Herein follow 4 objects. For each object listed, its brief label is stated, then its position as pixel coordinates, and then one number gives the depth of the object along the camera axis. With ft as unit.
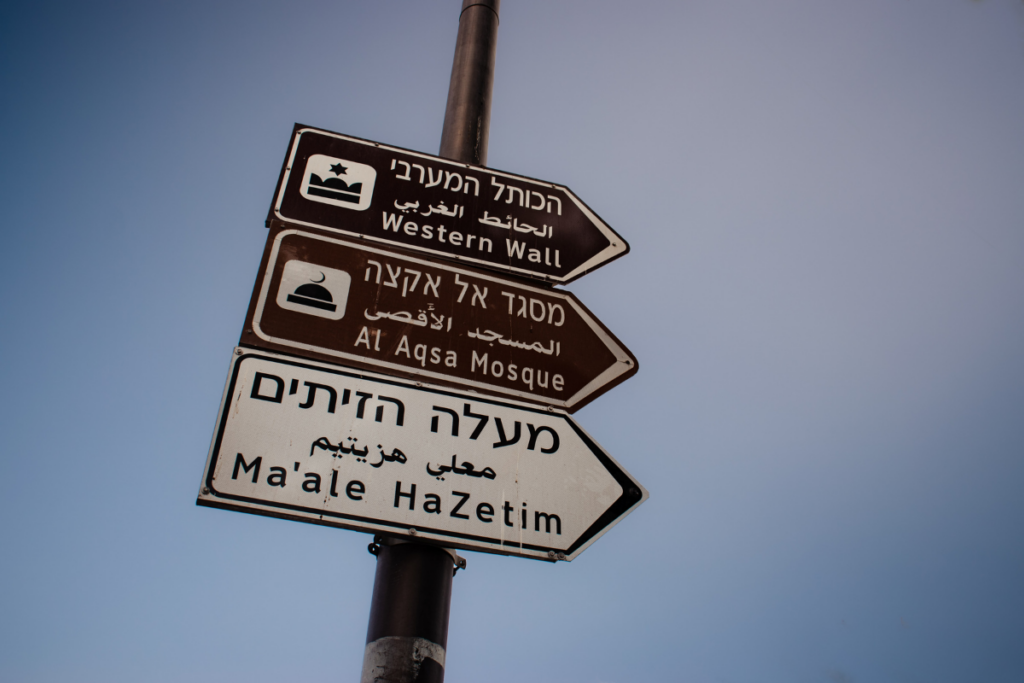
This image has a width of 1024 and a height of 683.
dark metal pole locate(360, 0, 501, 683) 5.01
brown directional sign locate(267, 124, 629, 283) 7.43
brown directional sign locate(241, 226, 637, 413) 6.41
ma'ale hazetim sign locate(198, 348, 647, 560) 5.42
